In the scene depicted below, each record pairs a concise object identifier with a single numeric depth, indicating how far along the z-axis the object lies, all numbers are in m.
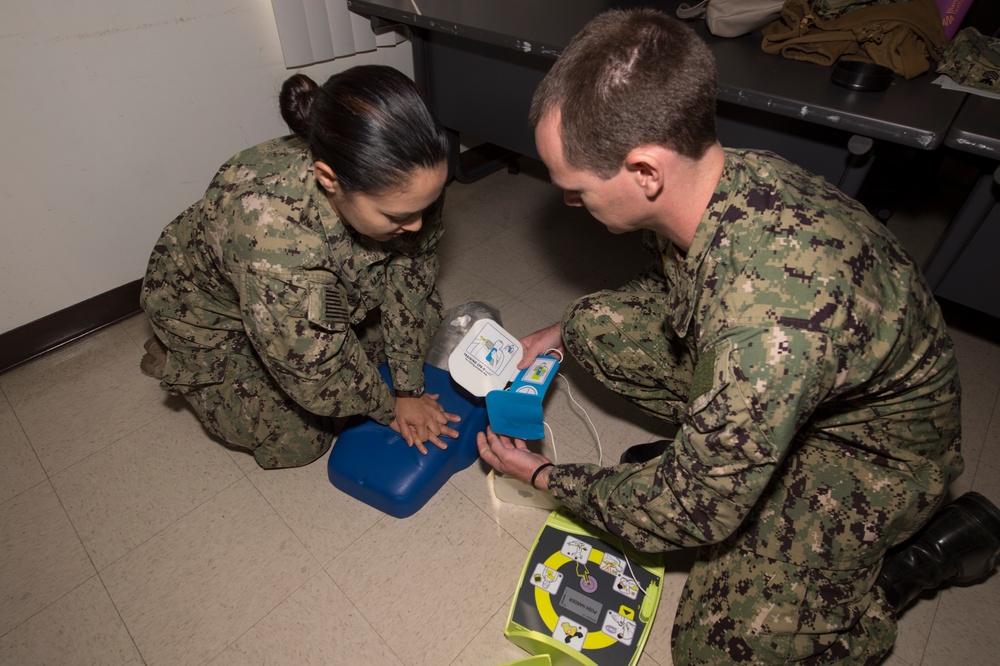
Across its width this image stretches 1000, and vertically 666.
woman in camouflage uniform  0.93
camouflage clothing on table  1.32
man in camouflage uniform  0.77
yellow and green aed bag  1.13
